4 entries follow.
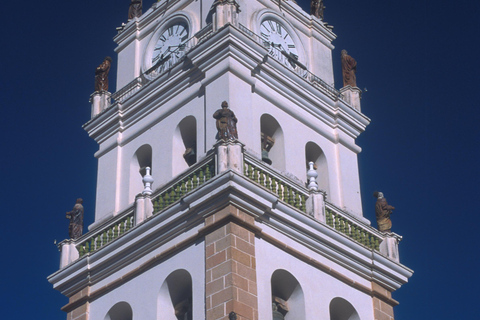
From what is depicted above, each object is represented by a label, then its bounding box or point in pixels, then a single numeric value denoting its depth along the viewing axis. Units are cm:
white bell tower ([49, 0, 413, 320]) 2520
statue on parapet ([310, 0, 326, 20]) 3331
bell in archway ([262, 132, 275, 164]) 2844
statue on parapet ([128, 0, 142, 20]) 3312
